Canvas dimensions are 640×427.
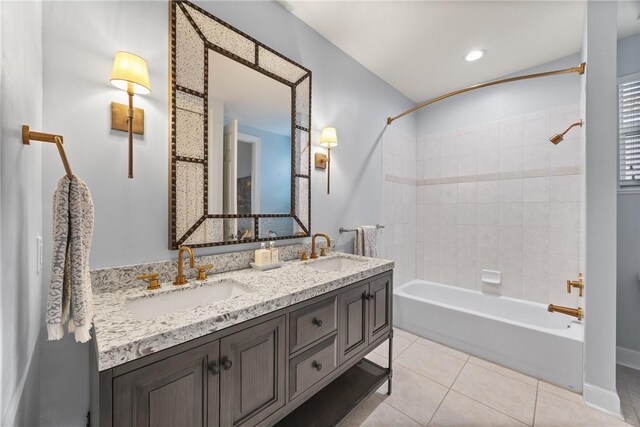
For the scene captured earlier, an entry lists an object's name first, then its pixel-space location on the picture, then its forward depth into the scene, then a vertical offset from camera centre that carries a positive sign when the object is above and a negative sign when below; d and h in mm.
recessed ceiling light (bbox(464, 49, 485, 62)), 2332 +1476
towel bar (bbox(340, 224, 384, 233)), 2305 -151
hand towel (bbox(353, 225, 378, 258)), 2334 -259
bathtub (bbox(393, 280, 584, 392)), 1858 -1005
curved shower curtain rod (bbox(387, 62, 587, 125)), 1777 +1050
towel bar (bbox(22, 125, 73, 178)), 708 +206
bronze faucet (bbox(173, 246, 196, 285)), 1246 -283
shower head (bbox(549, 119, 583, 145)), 2033 +612
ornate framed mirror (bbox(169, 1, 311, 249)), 1333 +460
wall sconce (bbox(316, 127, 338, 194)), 2029 +556
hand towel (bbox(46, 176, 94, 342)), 689 -150
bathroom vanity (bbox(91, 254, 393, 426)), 727 -501
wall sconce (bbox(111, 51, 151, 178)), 1072 +551
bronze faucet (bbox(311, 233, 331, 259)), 1934 -249
